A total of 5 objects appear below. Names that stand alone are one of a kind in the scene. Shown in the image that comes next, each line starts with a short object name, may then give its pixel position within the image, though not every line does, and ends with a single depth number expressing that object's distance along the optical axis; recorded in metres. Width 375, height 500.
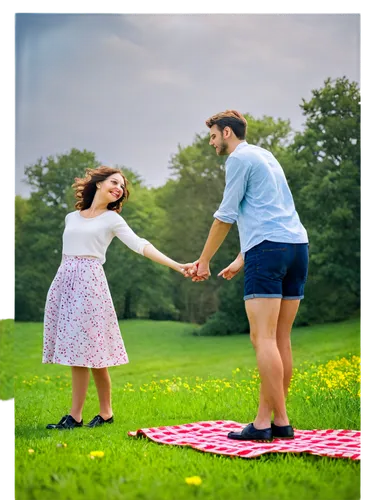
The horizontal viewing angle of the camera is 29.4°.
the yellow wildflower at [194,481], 2.34
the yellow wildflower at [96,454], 2.65
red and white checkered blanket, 2.73
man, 2.92
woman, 3.49
